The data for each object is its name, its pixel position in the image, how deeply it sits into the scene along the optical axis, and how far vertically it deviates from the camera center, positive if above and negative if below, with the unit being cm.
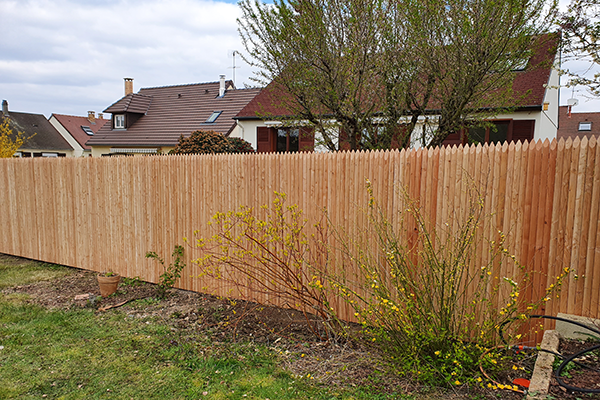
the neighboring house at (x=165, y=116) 2227 +196
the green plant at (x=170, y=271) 597 -179
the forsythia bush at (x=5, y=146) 1769 +6
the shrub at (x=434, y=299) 328 -127
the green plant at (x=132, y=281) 671 -214
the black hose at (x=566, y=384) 256 -144
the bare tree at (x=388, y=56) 649 +163
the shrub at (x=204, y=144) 934 +14
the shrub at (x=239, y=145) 1067 +15
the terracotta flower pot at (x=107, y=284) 591 -191
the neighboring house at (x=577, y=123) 3198 +249
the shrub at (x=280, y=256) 439 -128
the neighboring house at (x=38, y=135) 3472 +117
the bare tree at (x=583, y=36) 610 +174
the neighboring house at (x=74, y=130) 3762 +171
